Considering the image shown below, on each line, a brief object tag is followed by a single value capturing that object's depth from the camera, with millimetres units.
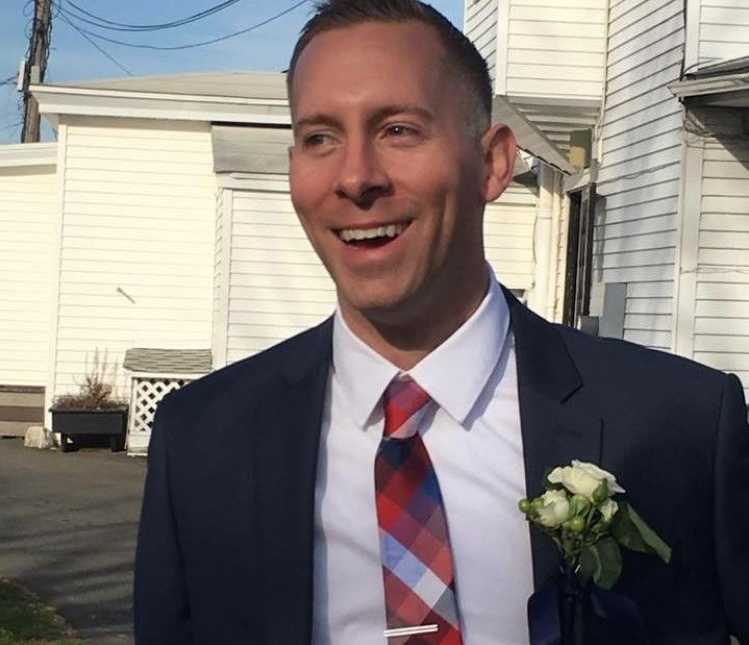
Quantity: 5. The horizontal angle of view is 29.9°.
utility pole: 33594
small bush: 18047
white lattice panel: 17297
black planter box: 17656
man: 2094
